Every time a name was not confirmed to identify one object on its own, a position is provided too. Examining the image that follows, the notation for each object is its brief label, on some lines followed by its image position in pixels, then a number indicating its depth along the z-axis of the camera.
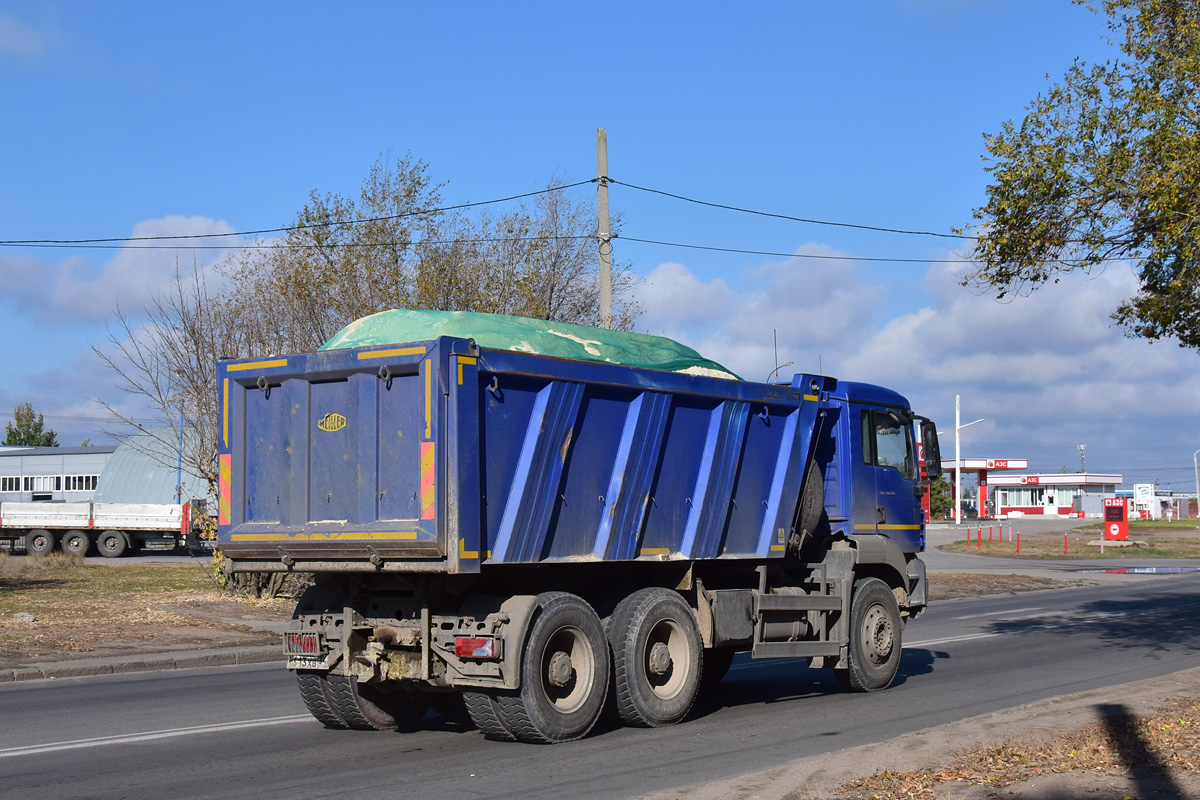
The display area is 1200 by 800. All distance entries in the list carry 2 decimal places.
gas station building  112.06
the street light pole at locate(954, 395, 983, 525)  80.38
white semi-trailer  43.75
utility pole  19.83
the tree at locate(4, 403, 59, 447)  113.44
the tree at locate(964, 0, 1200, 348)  11.98
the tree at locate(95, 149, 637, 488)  21.45
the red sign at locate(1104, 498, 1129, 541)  46.62
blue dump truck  8.32
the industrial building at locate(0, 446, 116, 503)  59.69
